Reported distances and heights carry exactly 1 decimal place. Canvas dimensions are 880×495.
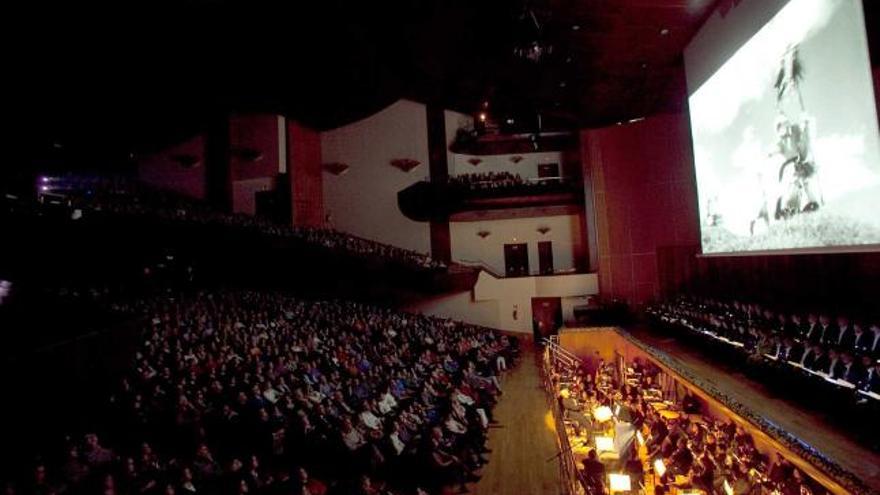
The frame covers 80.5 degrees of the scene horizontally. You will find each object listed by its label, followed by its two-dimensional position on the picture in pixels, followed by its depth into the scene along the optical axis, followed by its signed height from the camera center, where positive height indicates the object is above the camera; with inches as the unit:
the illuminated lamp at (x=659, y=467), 205.2 -79.4
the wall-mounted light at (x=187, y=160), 706.2 +179.7
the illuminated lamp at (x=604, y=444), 237.3 -79.6
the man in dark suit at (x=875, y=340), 246.4 -40.7
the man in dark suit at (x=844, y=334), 265.1 -39.7
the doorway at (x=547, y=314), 684.1 -54.3
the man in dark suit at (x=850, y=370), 201.0 -44.4
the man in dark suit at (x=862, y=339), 257.4 -41.0
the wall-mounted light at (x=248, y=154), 696.4 +181.7
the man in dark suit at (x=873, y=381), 186.5 -45.2
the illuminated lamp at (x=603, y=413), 262.0 -72.4
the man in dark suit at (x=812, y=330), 289.9 -40.2
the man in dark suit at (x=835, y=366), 212.8 -44.6
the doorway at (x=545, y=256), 725.3 +24.2
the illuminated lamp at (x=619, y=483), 192.7 -79.6
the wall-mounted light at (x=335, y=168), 765.3 +172.1
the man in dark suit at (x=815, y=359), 225.9 -44.2
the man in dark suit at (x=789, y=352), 242.8 -42.9
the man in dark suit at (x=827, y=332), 278.1 -39.9
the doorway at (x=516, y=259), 730.8 +23.2
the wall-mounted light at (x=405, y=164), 749.3 +169.3
